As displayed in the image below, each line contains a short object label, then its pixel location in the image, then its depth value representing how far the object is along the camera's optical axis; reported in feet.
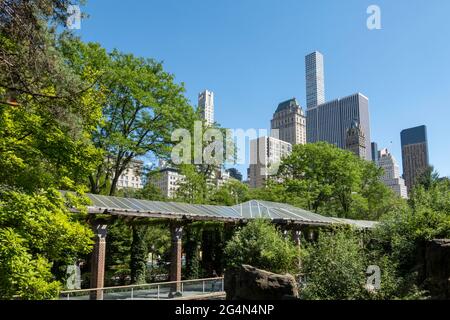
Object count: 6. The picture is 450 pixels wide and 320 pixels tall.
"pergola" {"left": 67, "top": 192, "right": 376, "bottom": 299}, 61.26
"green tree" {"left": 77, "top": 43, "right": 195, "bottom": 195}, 92.94
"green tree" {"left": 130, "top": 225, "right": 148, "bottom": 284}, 78.95
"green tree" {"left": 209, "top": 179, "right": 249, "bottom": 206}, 142.10
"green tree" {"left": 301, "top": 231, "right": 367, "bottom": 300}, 36.57
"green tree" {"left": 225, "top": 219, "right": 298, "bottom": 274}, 59.52
